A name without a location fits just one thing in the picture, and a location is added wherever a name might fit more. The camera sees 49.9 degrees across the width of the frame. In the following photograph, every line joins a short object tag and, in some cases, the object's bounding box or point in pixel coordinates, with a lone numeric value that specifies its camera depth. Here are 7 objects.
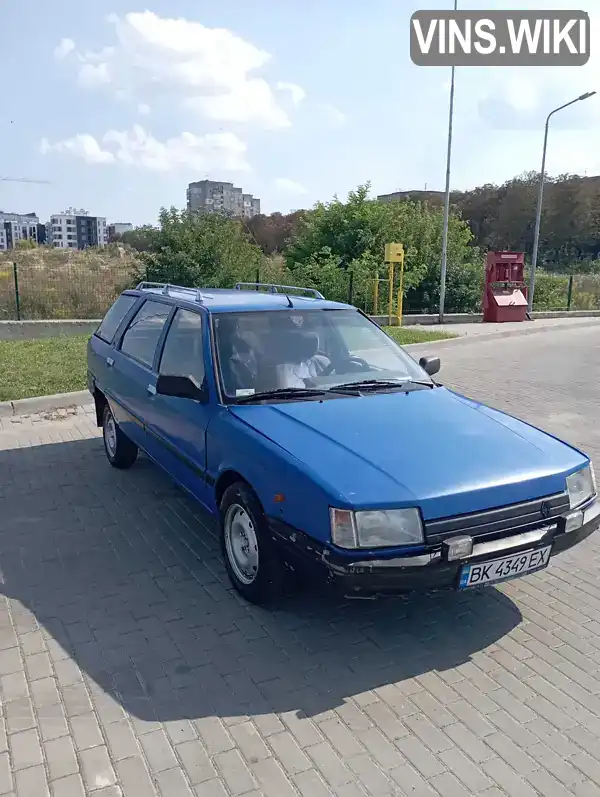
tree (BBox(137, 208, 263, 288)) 18.42
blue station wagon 2.97
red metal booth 19.53
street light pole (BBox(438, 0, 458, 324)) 18.44
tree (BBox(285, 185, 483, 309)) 21.88
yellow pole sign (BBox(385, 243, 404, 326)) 17.06
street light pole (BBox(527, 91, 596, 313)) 21.23
